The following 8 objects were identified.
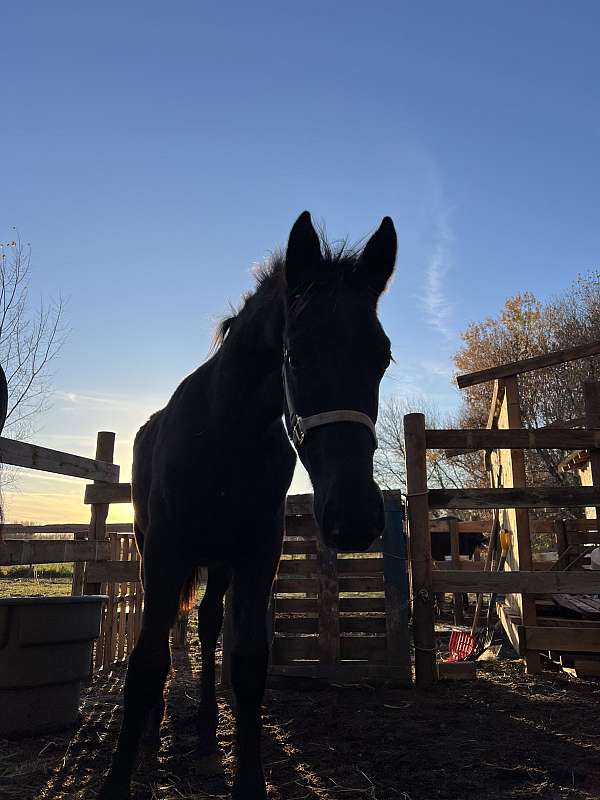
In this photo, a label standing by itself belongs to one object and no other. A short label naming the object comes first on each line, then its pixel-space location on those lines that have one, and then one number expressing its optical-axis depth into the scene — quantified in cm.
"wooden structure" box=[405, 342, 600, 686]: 499
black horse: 217
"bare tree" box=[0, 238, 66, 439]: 890
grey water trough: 360
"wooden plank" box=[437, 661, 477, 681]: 519
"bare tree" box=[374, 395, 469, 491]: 2783
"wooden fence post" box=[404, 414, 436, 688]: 500
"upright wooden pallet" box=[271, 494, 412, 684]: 523
